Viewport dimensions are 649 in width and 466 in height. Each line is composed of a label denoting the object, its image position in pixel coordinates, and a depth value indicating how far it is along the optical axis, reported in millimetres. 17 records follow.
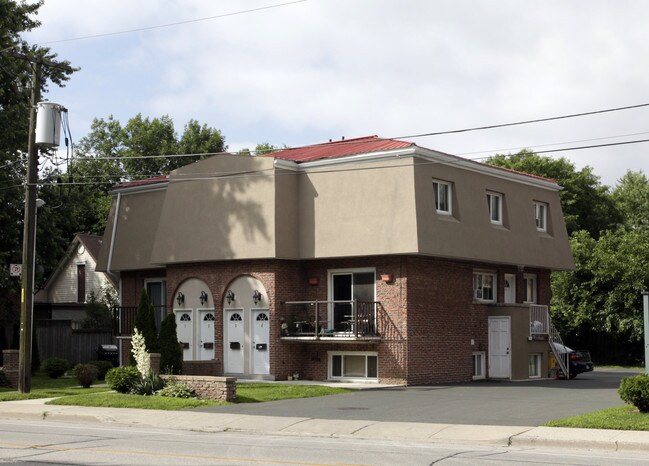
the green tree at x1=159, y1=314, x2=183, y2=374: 29344
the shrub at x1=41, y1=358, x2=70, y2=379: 35406
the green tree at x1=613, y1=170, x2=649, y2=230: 69062
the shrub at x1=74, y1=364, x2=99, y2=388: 28734
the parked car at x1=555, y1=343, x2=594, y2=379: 36594
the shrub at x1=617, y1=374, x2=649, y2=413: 18422
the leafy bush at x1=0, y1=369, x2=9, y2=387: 29188
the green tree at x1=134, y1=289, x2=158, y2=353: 30000
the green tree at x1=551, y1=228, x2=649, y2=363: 46812
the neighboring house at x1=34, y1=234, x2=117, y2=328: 55062
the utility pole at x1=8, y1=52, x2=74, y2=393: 26516
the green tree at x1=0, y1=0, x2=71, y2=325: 34494
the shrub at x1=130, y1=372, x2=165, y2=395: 25000
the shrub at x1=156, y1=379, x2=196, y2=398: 24373
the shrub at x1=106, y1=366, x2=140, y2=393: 25219
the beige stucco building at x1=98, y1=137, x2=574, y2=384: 30906
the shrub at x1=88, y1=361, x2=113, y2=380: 34625
